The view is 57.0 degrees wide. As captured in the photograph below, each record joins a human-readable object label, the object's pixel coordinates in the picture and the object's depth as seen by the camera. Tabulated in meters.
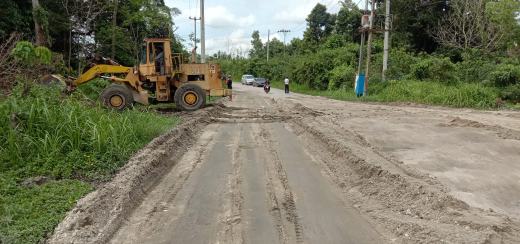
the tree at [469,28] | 32.44
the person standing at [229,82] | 33.83
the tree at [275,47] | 82.69
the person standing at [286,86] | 37.64
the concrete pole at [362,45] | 29.19
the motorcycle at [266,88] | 38.38
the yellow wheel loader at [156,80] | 17.16
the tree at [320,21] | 65.69
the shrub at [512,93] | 22.88
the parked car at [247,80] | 60.76
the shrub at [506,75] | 23.47
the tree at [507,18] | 31.14
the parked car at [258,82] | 56.71
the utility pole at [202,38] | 34.06
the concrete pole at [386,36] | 28.01
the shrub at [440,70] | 27.06
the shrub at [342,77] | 34.88
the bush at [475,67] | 25.72
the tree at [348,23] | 50.28
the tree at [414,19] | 39.34
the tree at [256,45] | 99.85
